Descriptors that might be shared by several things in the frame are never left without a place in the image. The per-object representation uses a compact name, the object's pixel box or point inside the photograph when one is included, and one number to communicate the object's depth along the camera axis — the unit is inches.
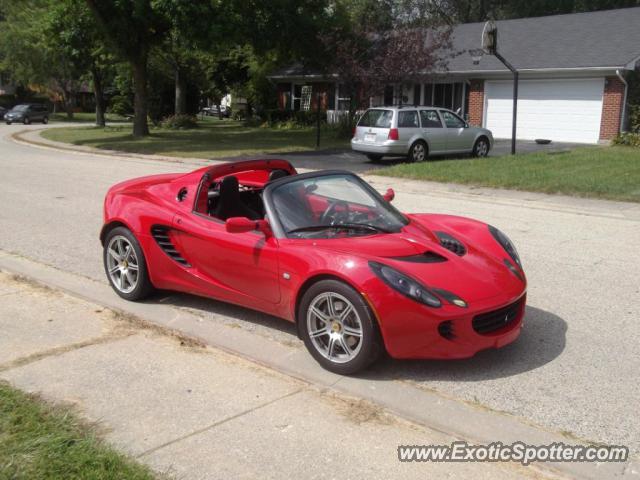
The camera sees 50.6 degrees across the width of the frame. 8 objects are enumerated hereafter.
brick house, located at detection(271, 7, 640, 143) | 998.4
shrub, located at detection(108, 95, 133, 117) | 2198.6
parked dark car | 1951.3
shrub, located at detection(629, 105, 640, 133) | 956.6
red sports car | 163.2
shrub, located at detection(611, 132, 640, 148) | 901.2
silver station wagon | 735.7
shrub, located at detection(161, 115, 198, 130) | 1562.5
